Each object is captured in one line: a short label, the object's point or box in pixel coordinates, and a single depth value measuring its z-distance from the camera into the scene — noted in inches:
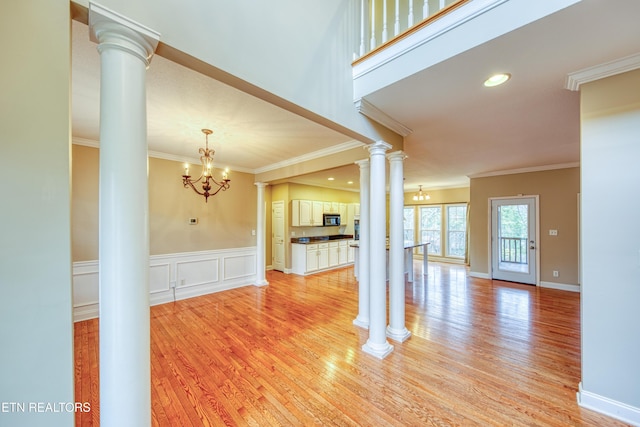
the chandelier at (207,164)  128.1
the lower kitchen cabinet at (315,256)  255.4
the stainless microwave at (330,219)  298.1
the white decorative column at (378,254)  106.6
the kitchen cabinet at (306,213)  263.9
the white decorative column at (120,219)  39.8
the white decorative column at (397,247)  118.8
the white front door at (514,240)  218.1
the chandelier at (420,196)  327.2
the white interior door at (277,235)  271.0
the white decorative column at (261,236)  220.9
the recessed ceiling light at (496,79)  76.2
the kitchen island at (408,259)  231.4
